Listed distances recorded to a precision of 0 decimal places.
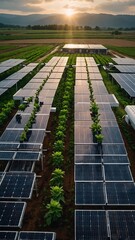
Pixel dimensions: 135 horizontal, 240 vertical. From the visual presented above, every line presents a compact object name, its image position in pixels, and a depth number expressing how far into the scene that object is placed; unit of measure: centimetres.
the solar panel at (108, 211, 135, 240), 954
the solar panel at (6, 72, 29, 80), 3137
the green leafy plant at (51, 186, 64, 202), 1136
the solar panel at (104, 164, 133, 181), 1247
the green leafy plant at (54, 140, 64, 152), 1525
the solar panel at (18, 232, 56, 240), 953
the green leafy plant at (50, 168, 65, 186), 1246
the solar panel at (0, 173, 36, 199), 1147
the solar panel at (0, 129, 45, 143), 1560
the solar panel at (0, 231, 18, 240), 945
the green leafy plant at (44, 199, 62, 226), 1061
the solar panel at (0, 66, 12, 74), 3486
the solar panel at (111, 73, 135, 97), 2669
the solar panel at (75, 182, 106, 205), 1107
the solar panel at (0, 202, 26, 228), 1004
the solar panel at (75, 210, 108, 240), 950
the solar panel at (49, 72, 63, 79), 3221
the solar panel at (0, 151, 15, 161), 1382
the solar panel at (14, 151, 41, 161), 1376
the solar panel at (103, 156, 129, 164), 1366
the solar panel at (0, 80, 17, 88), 2756
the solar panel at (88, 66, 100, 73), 3664
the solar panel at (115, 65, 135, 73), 3649
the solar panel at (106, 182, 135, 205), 1108
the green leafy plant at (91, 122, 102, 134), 1647
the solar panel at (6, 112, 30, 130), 1749
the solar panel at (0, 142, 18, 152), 1469
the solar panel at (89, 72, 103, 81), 3196
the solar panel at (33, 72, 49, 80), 3199
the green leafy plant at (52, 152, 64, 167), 1396
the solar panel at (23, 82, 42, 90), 2719
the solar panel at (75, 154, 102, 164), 1355
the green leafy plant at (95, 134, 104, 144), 1520
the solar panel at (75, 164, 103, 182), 1239
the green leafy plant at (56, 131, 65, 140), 1654
